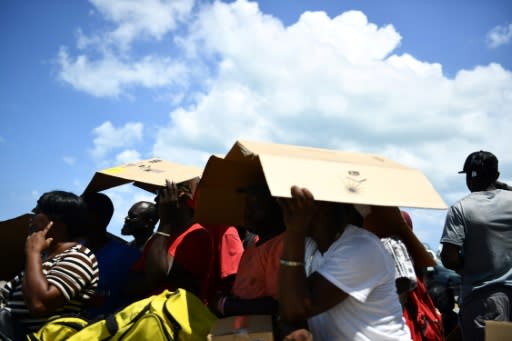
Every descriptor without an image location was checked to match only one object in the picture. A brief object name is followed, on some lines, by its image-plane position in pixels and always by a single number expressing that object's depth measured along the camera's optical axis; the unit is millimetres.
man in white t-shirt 2037
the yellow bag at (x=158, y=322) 2385
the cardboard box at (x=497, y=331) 2350
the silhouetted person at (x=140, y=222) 4516
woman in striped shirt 2721
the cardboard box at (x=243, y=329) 2049
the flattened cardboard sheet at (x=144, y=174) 3305
